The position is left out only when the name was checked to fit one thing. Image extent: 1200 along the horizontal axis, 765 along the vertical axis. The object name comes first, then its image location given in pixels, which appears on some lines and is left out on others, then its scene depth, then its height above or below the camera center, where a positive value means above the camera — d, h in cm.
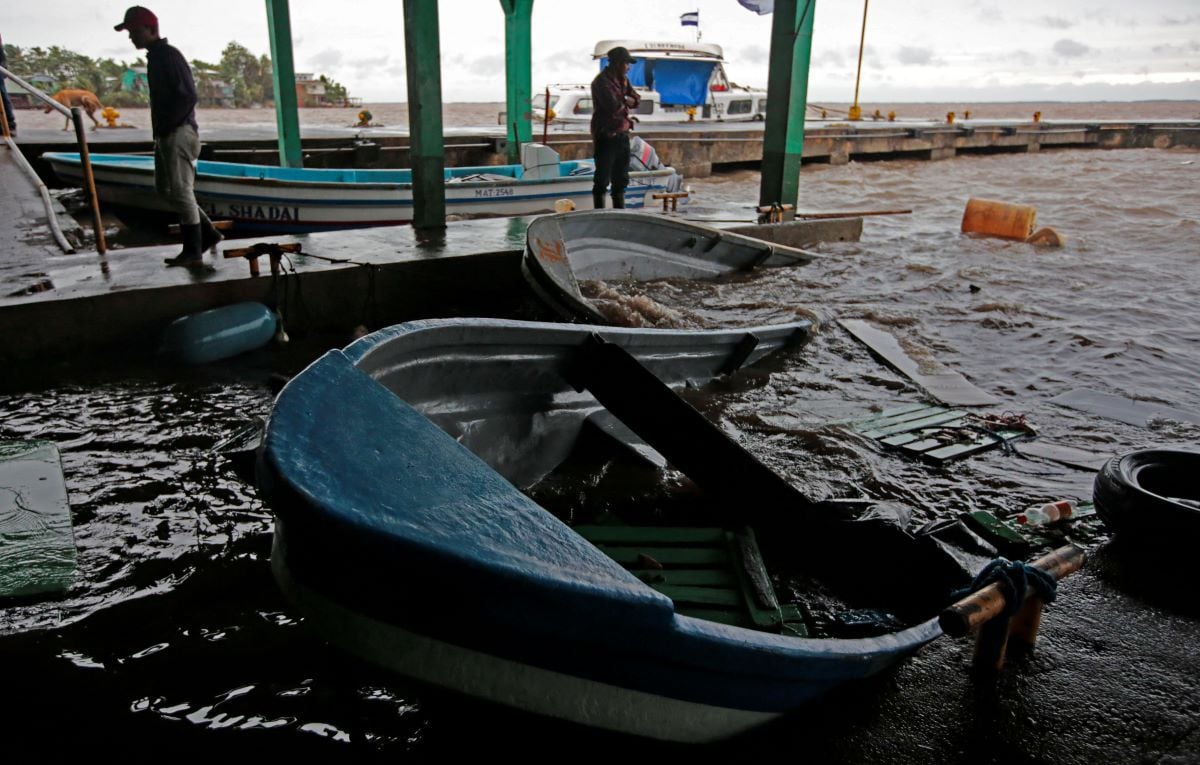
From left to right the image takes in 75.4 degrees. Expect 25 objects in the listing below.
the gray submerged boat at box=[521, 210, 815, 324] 655 -115
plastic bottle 376 -171
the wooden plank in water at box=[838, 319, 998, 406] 564 -172
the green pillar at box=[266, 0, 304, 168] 1156 +74
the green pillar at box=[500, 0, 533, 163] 1405 +154
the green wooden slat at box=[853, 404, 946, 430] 505 -174
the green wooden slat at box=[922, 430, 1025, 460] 453 -173
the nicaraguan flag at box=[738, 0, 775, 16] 2620 +439
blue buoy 567 -145
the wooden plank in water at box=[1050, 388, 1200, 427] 540 -177
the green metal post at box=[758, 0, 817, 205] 985 +54
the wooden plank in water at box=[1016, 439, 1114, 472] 454 -176
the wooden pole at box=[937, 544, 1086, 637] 228 -136
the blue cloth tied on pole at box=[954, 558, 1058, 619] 249 -135
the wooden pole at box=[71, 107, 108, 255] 614 -37
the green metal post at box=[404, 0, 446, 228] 786 +23
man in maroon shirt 1004 +28
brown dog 2274 +87
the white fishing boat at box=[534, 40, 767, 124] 2977 +206
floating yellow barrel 1251 -116
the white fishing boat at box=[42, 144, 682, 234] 1121 -84
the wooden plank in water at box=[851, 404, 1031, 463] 462 -173
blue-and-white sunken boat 172 -101
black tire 332 -150
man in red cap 594 +4
